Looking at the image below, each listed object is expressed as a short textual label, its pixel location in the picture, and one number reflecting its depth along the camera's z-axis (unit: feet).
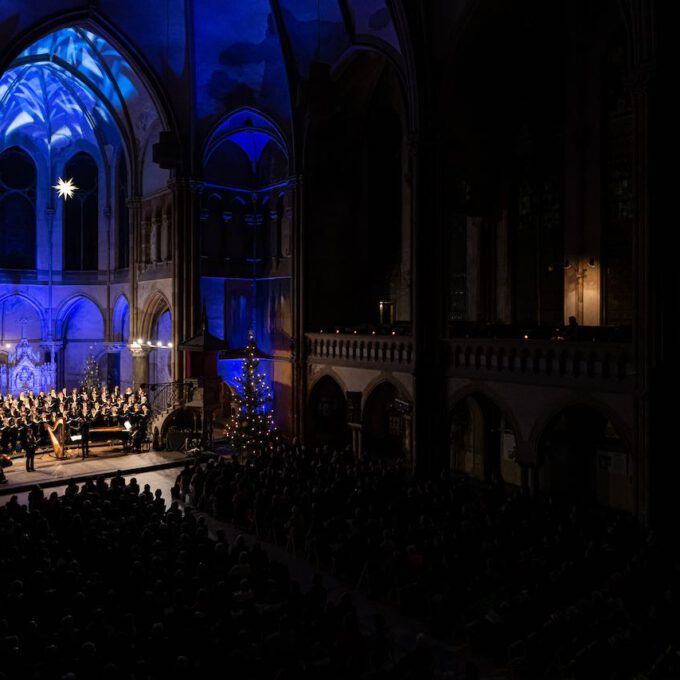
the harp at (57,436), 78.23
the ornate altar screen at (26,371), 110.32
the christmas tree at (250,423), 75.41
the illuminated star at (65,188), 103.50
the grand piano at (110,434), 79.61
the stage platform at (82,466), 67.92
